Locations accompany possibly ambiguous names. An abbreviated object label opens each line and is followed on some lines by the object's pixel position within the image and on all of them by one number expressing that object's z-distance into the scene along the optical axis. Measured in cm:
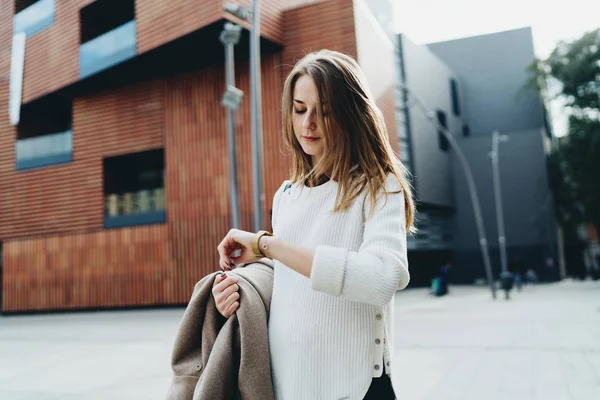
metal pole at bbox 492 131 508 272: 3434
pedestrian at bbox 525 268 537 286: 3067
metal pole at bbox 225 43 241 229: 1104
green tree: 2658
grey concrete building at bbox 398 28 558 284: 3131
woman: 116
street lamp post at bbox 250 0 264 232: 1012
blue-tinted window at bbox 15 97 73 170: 2061
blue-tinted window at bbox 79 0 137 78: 1773
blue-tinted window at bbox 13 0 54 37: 1916
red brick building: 1708
